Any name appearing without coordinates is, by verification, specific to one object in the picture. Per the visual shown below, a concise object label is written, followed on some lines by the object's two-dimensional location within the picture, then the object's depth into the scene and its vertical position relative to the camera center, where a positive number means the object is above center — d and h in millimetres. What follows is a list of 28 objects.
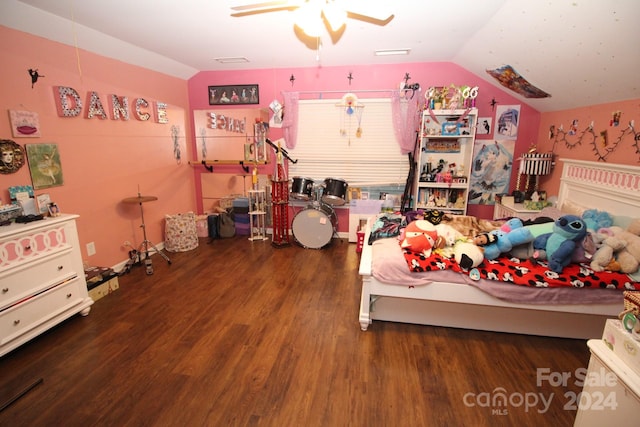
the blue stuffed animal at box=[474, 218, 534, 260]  2352 -650
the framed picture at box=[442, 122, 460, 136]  3779 +302
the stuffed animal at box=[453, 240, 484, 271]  2221 -733
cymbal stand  3670 -1133
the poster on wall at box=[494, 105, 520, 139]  3935 +416
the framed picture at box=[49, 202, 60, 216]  2475 -454
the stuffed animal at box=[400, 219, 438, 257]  2445 -670
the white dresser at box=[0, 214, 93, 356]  2066 -922
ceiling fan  1745 +811
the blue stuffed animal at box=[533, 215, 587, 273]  2154 -601
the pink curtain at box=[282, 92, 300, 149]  4336 +475
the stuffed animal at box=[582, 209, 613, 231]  2469 -523
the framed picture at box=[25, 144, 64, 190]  2568 -114
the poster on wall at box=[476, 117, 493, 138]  4008 +356
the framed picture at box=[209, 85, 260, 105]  4445 +831
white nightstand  3309 -636
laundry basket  4025 -1039
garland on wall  2442 +144
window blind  4258 +128
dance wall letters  2779 +471
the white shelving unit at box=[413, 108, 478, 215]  3816 -123
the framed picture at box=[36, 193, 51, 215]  2601 -427
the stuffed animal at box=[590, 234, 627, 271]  2109 -686
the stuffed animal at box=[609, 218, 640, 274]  2062 -644
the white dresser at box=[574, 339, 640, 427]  1031 -836
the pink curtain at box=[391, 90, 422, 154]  4059 +475
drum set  4051 -771
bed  2129 -1053
